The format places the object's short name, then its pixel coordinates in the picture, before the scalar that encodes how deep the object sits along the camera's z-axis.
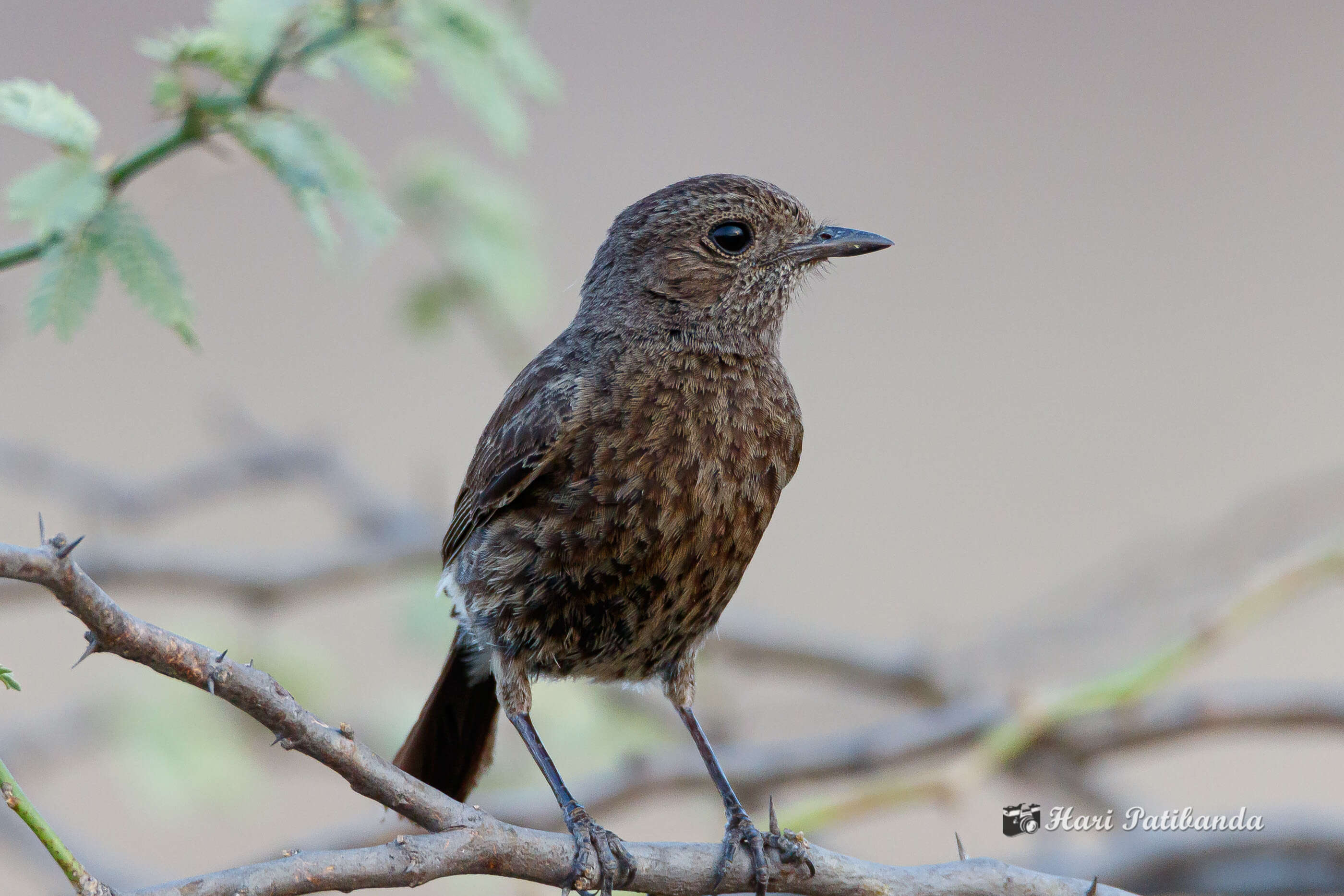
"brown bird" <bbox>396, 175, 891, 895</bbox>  5.09
